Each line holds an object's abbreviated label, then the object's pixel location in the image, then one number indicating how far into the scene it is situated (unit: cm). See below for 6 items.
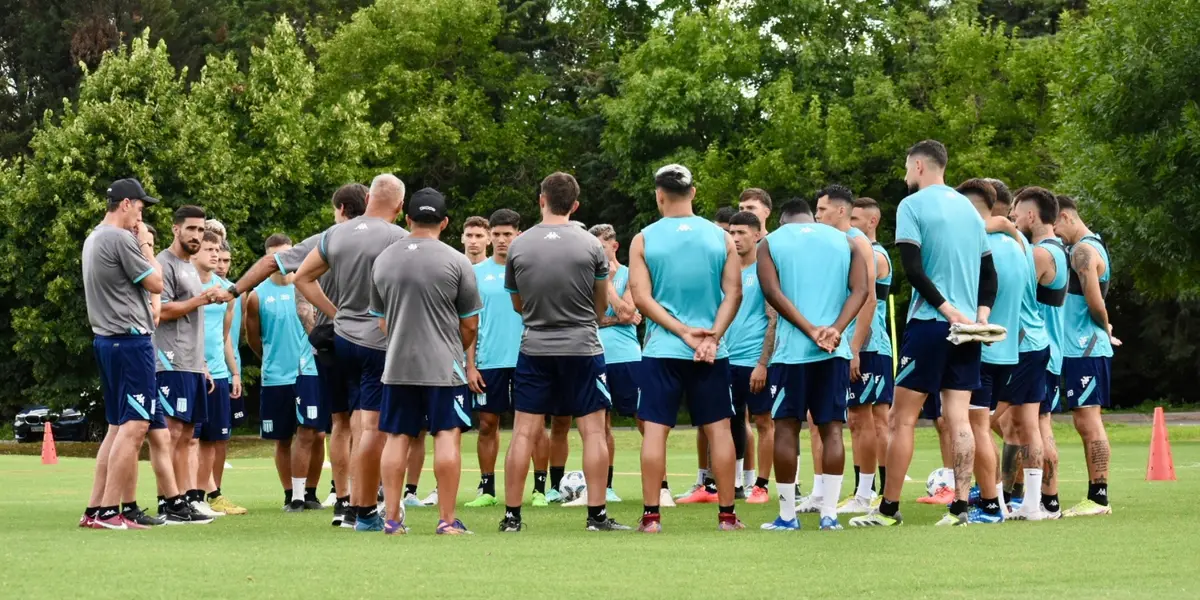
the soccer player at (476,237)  1477
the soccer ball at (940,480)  1372
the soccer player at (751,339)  1380
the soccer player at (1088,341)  1237
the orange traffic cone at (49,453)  2436
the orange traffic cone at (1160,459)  1688
